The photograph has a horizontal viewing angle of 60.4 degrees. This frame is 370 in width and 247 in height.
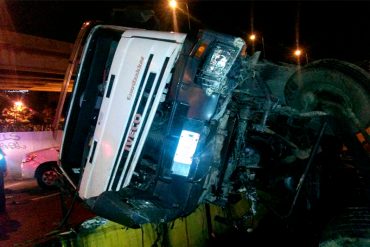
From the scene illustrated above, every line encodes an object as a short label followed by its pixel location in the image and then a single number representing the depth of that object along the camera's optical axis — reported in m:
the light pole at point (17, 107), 12.85
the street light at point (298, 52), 16.53
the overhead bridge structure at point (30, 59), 9.94
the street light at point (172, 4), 12.61
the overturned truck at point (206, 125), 2.91
